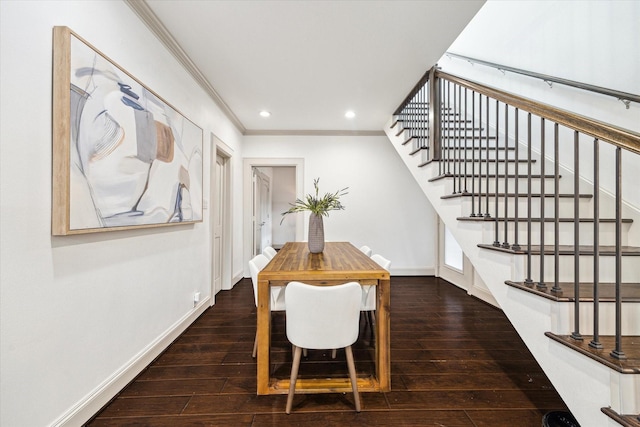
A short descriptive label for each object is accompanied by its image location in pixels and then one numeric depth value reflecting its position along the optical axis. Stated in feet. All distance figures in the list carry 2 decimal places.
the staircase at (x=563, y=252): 3.57
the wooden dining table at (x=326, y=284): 5.66
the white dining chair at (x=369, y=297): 6.75
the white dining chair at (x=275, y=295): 6.64
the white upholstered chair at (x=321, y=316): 4.96
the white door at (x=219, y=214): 12.21
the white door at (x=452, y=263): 12.56
